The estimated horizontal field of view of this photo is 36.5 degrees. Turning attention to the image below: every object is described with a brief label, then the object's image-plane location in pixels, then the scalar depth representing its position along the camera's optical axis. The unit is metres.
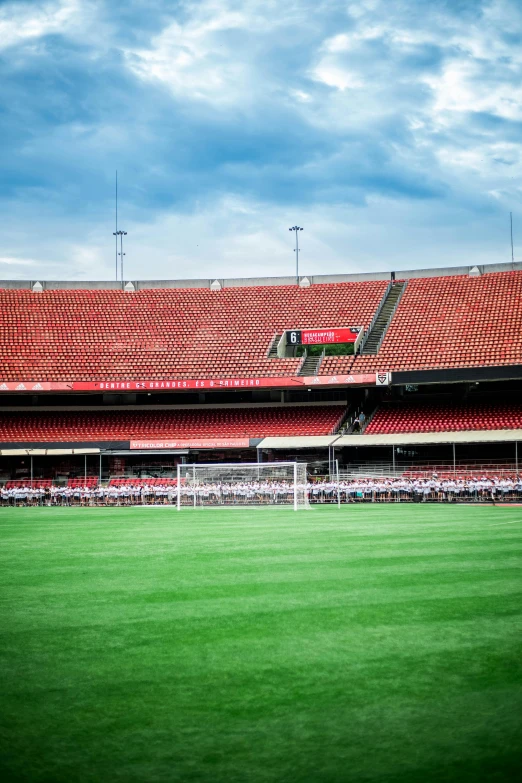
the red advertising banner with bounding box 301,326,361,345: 44.56
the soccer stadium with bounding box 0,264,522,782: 4.98
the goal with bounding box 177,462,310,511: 32.22
